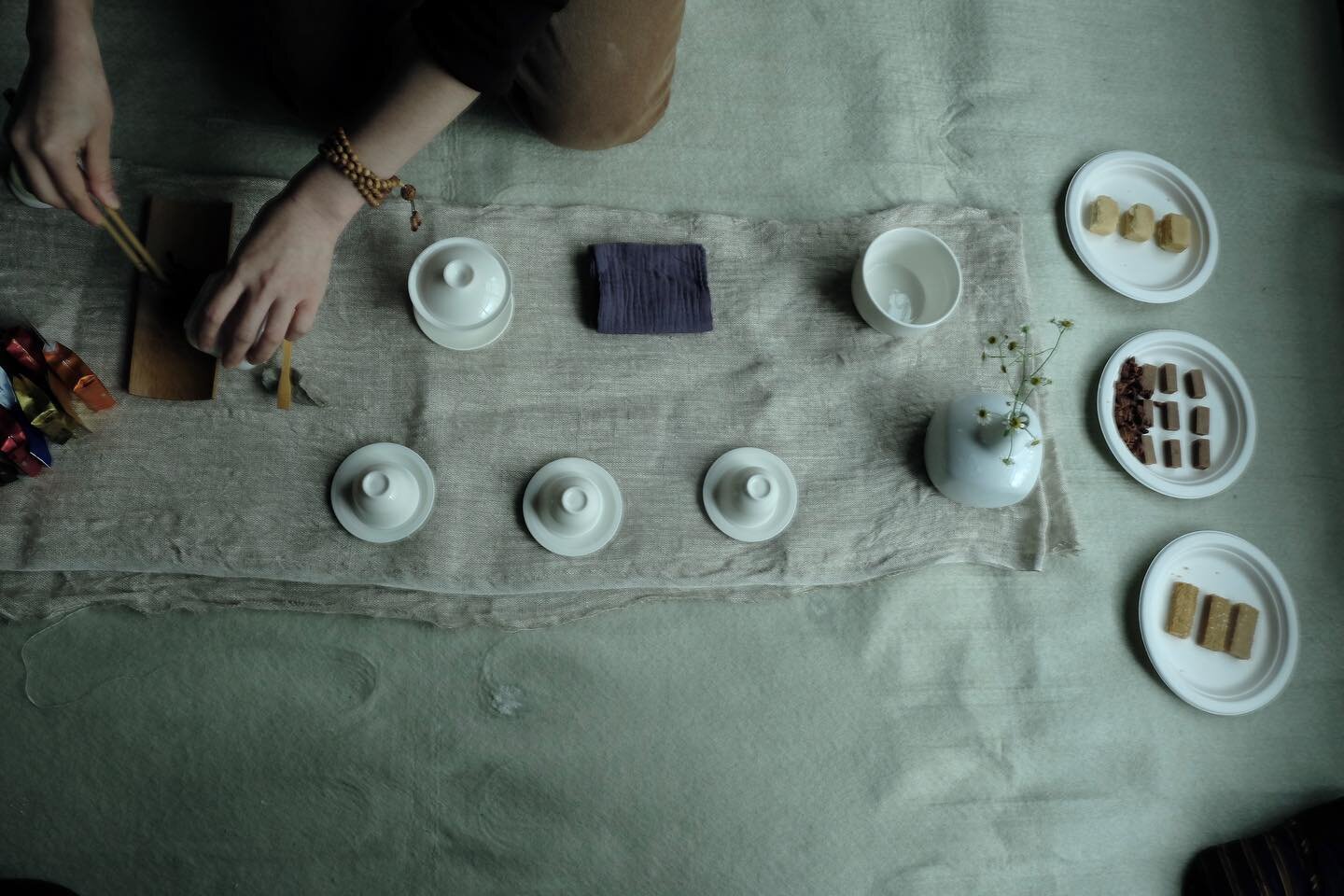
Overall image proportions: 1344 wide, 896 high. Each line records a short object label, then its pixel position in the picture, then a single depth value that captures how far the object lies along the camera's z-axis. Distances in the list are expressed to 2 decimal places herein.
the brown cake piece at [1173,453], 1.03
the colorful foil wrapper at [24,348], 0.79
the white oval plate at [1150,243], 1.09
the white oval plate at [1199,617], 0.98
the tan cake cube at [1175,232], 1.09
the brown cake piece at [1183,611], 0.98
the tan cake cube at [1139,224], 1.09
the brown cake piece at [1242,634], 0.98
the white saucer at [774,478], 0.90
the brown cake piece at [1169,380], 1.05
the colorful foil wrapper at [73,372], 0.81
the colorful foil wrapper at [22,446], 0.78
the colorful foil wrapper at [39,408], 0.80
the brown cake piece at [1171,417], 1.03
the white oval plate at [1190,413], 1.02
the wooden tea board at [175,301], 0.86
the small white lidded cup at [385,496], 0.82
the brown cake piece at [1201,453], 1.03
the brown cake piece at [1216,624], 0.98
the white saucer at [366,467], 0.85
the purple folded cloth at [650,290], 0.93
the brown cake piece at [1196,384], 1.05
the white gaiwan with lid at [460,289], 0.85
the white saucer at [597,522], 0.87
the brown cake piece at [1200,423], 1.04
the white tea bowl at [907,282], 0.96
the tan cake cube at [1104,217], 1.09
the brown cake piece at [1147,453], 1.03
